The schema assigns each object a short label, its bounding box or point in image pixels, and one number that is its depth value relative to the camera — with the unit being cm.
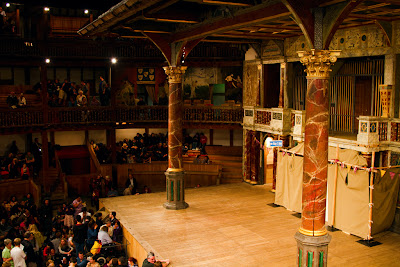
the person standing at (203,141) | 2373
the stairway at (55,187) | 1936
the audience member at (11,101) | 1961
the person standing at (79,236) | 1181
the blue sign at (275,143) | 1580
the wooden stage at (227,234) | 1062
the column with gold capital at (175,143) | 1474
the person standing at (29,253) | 1119
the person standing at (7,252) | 1072
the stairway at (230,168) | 2103
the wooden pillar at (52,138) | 2391
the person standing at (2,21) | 1999
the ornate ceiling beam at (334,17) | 763
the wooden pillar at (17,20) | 2112
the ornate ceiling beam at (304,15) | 795
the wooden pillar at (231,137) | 2468
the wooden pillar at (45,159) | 2005
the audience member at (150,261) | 938
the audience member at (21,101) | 2017
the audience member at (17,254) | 1071
